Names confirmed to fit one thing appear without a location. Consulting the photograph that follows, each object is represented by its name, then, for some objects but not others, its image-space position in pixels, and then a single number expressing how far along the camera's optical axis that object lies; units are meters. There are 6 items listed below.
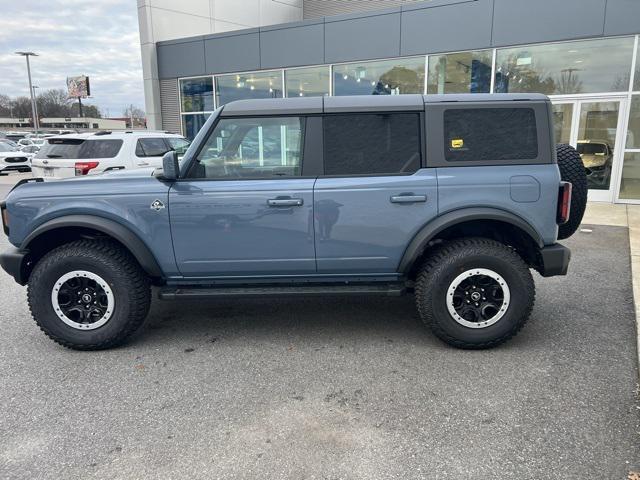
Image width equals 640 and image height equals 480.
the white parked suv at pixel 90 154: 9.64
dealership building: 10.25
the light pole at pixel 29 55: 40.00
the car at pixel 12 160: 20.23
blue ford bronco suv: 3.71
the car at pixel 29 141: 32.88
